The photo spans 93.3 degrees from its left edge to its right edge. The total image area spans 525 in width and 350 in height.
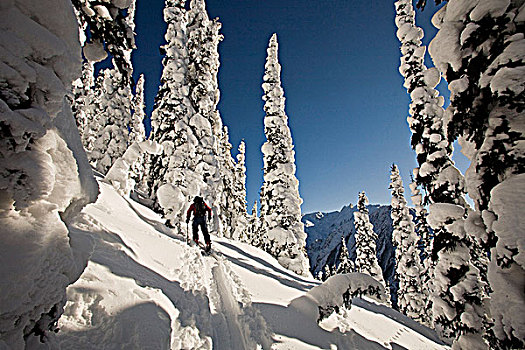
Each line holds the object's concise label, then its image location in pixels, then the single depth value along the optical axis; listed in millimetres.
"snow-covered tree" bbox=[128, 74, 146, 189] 30656
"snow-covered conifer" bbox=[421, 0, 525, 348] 3391
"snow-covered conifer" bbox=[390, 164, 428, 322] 21219
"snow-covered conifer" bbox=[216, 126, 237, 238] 20359
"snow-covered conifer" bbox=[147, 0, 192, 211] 15250
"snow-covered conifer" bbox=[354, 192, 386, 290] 28892
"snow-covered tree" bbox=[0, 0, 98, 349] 1774
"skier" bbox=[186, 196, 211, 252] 9930
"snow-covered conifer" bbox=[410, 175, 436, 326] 19531
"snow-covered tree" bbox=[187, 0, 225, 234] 16984
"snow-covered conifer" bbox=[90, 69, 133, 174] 22125
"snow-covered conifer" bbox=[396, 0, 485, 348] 7320
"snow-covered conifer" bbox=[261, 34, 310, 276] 16234
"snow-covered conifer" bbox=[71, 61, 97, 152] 26953
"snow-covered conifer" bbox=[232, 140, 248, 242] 29184
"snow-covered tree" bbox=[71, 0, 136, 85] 3051
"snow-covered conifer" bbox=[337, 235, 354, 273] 39669
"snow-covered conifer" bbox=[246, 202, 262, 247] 42662
